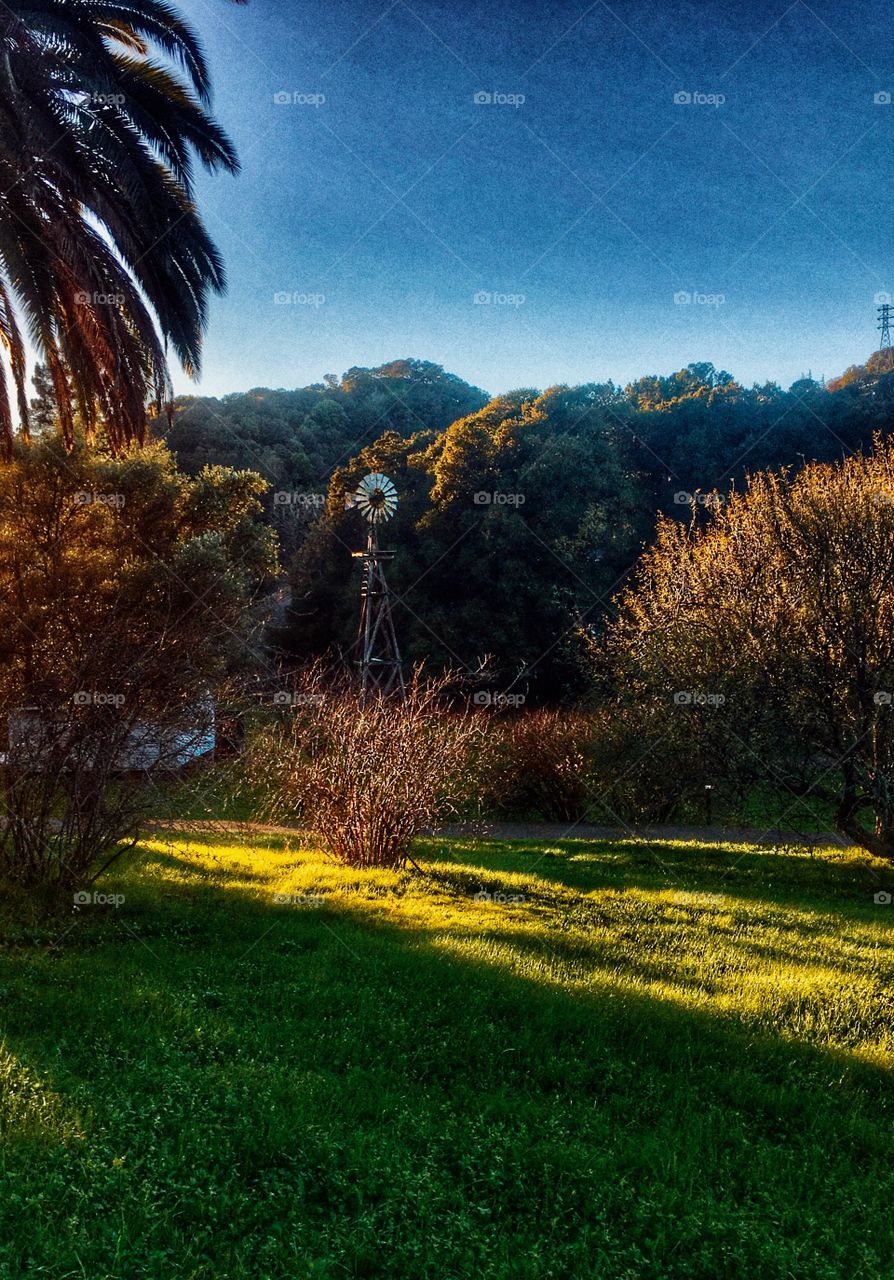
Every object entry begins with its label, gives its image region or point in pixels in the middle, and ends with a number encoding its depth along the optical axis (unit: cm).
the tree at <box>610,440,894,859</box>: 1215
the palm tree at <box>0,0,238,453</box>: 867
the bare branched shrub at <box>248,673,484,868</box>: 967
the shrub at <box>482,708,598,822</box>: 1853
